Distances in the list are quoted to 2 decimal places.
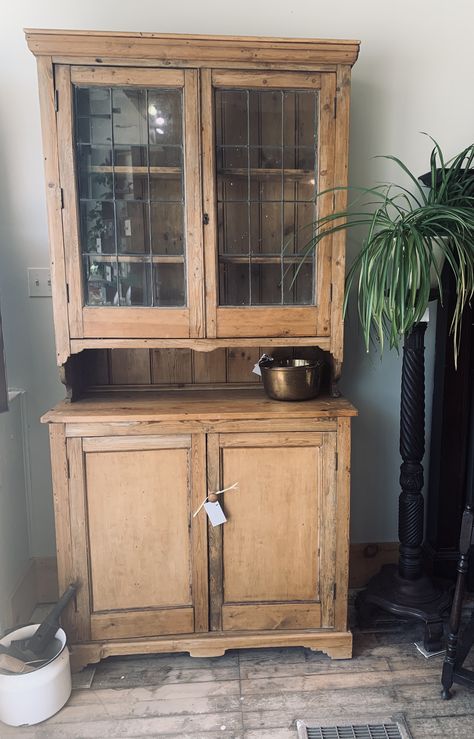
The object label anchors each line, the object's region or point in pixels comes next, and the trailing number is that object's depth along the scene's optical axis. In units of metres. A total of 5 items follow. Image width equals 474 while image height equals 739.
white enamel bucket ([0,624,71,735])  1.52
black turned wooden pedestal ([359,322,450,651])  1.80
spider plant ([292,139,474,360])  1.51
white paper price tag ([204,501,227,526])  1.69
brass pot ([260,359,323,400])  1.74
